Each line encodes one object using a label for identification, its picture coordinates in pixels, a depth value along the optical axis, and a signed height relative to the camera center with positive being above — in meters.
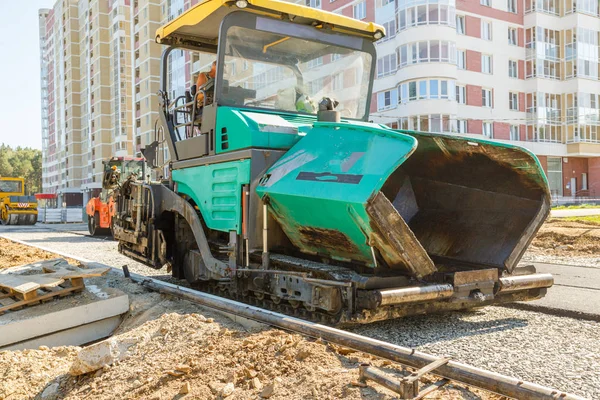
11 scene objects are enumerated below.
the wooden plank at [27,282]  5.89 -0.85
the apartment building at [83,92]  69.06 +16.15
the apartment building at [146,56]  60.44 +16.28
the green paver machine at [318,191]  4.62 +0.10
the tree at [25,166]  108.75 +7.60
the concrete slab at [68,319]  5.41 -1.15
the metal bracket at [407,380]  3.04 -1.01
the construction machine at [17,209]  33.03 -0.25
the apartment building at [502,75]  33.72 +8.28
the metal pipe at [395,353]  3.00 -1.00
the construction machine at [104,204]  20.31 +0.00
